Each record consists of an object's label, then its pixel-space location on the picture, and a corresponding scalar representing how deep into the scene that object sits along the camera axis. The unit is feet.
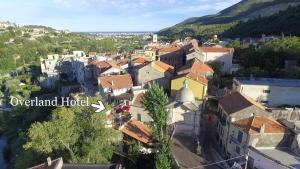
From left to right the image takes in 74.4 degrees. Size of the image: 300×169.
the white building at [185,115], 76.98
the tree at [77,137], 57.68
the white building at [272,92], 89.20
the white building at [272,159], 55.32
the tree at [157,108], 66.17
